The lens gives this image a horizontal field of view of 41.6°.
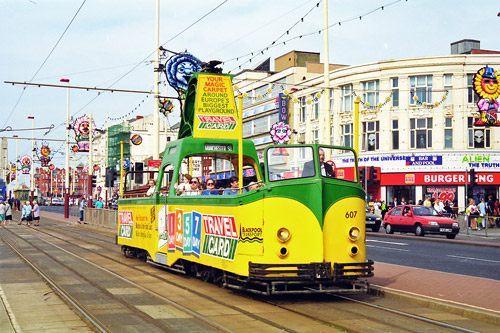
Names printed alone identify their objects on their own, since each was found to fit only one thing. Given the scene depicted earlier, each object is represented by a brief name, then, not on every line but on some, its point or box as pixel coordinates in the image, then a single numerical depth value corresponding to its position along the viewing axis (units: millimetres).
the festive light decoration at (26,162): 71625
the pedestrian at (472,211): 33956
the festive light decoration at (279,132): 38375
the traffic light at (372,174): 29594
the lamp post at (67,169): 49950
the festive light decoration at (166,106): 33875
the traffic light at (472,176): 38319
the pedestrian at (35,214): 41406
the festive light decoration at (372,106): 51072
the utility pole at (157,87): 28266
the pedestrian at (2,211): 43562
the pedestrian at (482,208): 38275
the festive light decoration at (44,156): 62938
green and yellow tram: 10172
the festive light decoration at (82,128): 46406
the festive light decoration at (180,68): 26625
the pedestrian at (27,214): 42125
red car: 30641
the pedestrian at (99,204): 44594
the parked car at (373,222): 35250
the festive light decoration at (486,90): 35031
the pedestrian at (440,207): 39056
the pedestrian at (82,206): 43334
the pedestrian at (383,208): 43719
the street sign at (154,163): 21488
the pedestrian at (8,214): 43825
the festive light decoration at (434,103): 47103
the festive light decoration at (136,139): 48344
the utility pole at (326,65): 25670
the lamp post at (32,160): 73125
